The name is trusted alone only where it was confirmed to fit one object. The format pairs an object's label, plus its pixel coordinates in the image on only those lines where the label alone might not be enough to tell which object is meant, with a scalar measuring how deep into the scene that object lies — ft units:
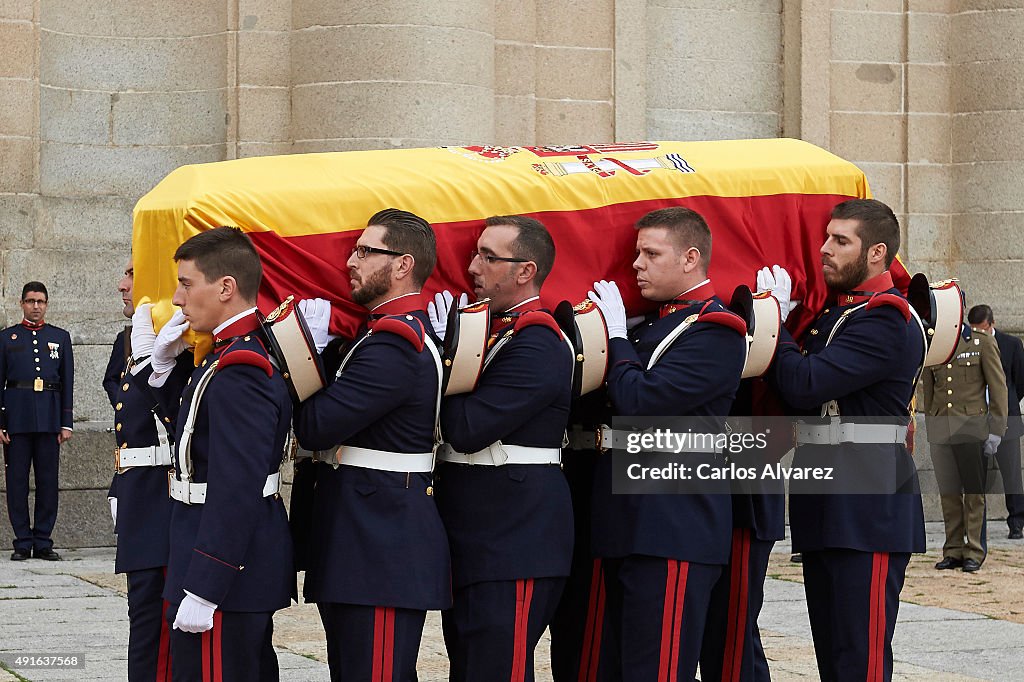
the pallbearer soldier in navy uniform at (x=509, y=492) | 29.76
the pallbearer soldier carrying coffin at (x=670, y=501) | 30.55
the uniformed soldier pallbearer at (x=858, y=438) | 32.63
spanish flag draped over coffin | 30.81
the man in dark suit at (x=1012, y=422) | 67.46
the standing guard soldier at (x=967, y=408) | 65.98
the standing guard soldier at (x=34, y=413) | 62.54
